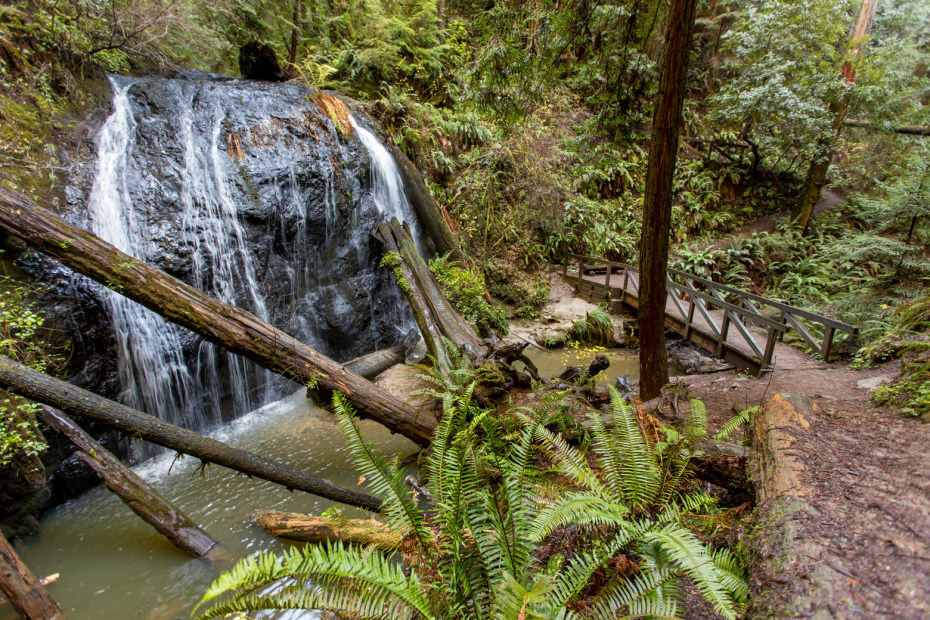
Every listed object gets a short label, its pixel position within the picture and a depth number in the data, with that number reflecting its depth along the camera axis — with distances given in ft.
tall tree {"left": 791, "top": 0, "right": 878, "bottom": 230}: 34.47
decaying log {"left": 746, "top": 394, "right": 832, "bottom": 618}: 4.43
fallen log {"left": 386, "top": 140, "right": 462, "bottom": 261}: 30.27
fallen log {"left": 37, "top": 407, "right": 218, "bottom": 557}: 11.61
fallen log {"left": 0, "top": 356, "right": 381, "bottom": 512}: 10.69
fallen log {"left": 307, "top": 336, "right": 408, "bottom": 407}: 23.33
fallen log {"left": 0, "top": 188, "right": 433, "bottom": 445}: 12.89
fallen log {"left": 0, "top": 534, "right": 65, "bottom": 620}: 9.45
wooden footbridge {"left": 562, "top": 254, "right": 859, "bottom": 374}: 21.01
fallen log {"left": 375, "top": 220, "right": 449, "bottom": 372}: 18.61
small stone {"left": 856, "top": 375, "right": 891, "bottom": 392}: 15.46
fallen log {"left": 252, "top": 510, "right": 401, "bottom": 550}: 10.19
